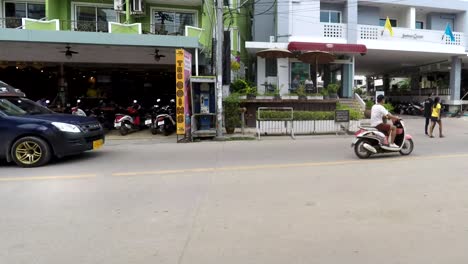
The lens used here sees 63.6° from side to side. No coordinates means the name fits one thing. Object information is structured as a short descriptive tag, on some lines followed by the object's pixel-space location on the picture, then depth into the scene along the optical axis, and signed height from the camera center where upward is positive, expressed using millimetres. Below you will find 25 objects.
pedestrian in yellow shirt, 13922 -326
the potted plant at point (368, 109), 18531 -119
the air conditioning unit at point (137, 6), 18156 +4944
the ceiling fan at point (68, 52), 15512 +2412
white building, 20094 +4107
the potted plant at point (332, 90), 17062 +772
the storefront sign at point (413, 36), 21719 +4068
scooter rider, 9336 -432
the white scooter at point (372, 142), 9148 -862
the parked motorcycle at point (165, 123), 14492 -568
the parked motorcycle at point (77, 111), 15120 -74
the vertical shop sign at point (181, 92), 12672 +554
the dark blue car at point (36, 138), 8414 -639
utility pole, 13305 +1379
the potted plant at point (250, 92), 16219 +687
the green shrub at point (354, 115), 15454 -335
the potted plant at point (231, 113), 14633 -200
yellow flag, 20094 +4278
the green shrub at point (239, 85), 17156 +1035
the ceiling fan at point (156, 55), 16398 +2387
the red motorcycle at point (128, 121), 14883 -511
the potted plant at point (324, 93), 16875 +636
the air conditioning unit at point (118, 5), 18016 +4951
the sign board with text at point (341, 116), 14789 -355
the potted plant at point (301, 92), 16422 +674
